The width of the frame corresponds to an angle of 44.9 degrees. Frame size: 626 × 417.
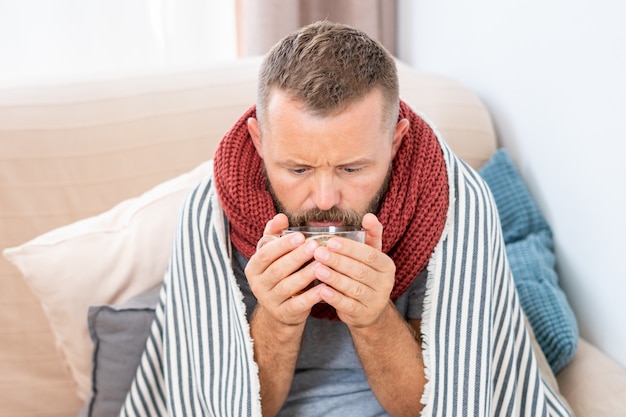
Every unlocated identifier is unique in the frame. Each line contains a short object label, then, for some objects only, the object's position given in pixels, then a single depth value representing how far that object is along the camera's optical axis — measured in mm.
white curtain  2146
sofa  1440
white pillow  1425
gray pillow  1405
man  1099
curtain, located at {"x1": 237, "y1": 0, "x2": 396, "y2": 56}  2166
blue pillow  1413
